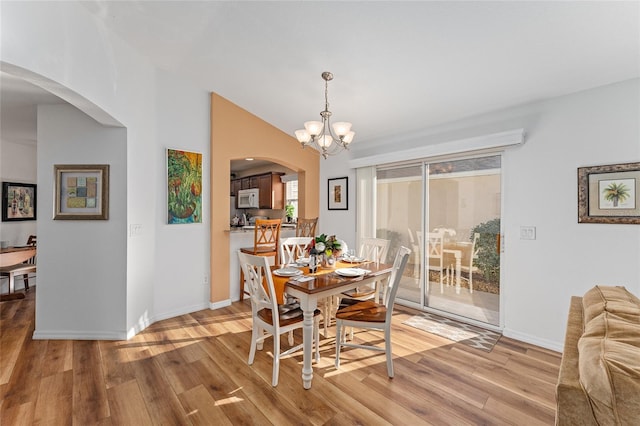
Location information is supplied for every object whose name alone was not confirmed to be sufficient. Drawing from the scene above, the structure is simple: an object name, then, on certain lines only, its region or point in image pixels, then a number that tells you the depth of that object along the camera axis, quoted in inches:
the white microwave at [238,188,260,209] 261.3
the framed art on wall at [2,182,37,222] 169.9
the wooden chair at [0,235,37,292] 156.9
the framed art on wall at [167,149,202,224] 139.1
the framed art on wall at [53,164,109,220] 115.4
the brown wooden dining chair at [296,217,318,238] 174.7
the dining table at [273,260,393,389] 84.2
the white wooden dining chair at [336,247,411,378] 91.3
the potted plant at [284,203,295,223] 254.7
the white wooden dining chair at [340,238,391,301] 118.3
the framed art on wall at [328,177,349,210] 184.4
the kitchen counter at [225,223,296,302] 162.7
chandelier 102.0
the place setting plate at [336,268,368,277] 97.6
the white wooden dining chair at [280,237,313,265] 130.8
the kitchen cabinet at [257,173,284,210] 246.1
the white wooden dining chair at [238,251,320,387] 85.6
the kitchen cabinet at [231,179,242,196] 292.0
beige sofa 30.7
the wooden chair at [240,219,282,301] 150.2
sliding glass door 129.2
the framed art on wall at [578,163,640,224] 92.9
